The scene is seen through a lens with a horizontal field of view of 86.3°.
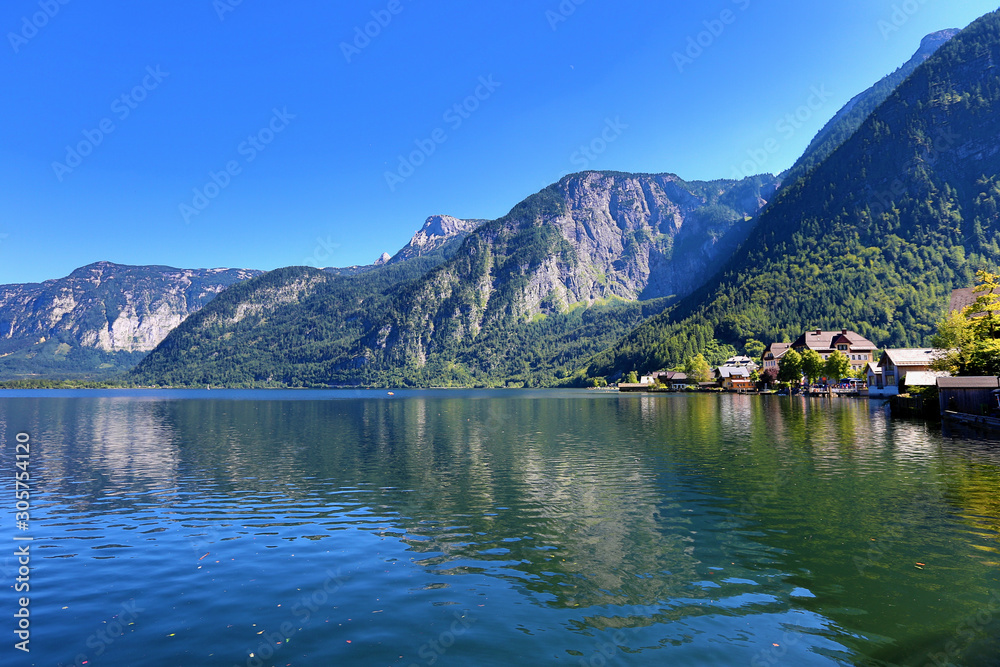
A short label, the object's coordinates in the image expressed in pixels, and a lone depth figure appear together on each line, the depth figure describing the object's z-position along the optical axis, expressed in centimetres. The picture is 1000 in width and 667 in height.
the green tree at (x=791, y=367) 17500
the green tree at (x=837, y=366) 17428
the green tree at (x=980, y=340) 6938
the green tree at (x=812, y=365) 16925
